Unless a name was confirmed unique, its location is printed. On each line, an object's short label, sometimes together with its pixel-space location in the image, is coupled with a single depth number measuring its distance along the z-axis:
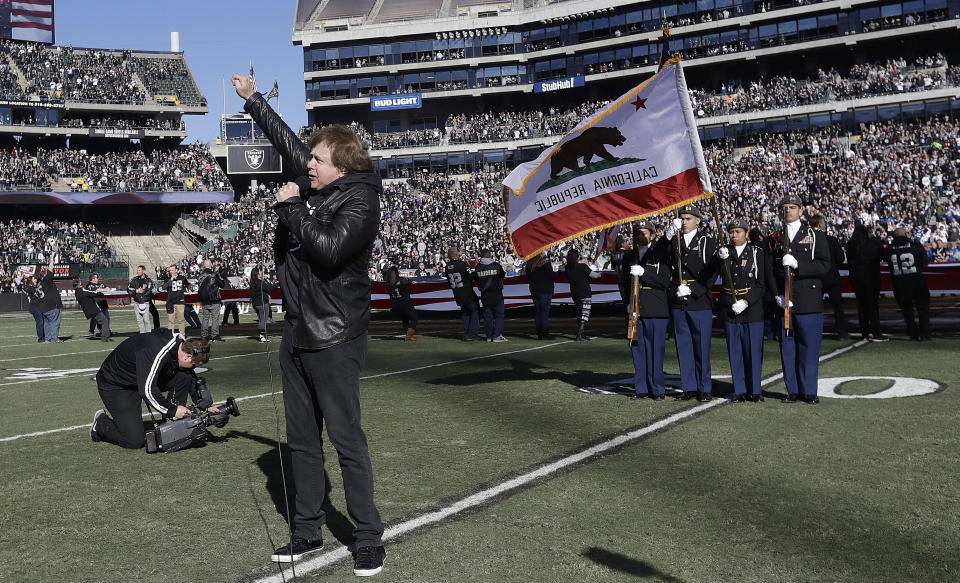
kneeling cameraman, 7.62
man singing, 4.36
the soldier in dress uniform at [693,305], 9.34
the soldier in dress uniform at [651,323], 9.47
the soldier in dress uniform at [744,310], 9.10
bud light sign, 69.81
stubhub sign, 66.19
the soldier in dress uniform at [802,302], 8.92
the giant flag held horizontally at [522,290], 21.48
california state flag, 8.98
